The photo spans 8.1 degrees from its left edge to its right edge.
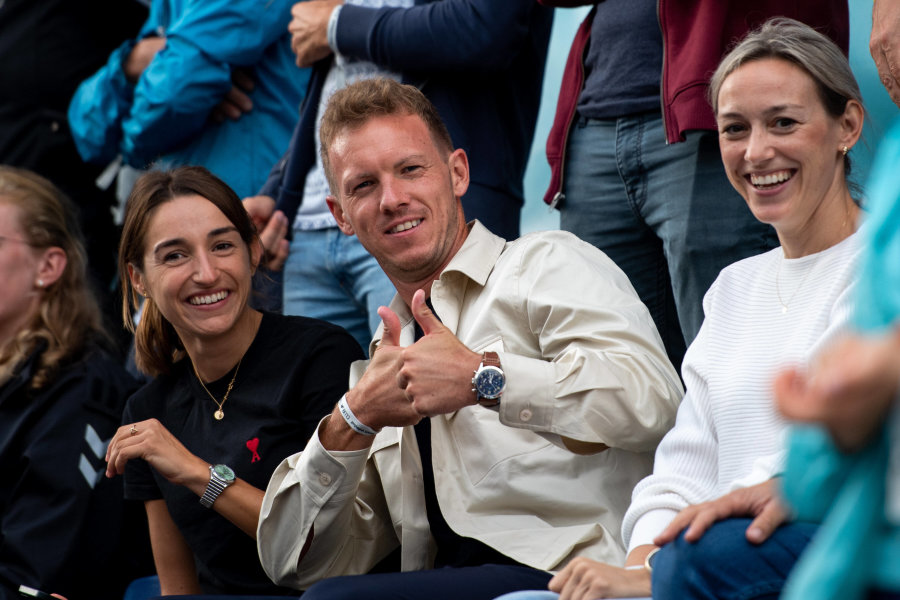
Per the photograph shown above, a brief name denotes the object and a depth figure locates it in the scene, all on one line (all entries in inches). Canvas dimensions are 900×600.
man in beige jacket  271.6
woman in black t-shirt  283.3
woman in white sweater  267.8
